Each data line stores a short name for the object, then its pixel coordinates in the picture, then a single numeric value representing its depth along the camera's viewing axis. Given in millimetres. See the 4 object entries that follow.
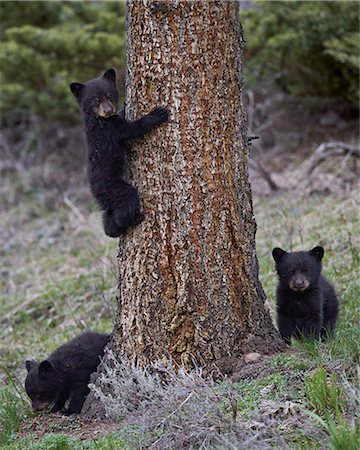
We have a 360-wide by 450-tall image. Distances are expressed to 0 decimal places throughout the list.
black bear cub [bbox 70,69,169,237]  10031
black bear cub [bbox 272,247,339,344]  12578
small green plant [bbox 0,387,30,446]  10647
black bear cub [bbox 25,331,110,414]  11977
